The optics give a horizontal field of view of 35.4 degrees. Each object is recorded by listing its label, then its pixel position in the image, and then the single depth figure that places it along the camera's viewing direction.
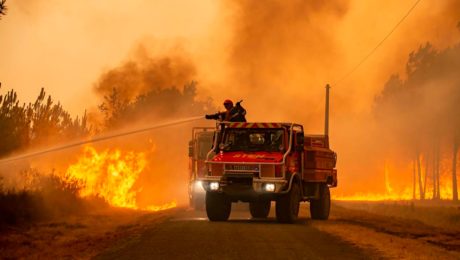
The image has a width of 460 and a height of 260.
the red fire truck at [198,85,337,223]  20.44
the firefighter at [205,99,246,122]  22.27
